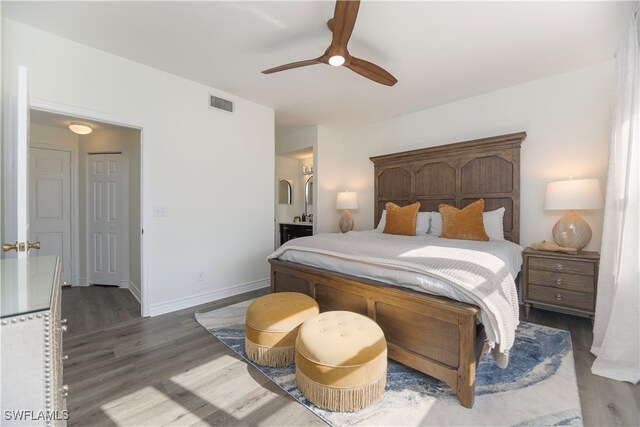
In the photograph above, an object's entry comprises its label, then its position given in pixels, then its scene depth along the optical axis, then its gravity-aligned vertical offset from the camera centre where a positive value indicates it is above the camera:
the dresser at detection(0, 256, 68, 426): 0.63 -0.37
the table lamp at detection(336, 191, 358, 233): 4.62 +0.05
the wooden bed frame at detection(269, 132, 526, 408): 1.64 -0.58
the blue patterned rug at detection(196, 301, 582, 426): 1.49 -1.14
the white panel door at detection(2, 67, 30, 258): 1.58 +0.22
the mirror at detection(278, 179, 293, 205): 5.89 +0.34
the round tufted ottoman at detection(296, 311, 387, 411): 1.52 -0.89
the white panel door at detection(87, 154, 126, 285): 4.02 -0.15
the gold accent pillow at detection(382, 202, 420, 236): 3.46 -0.15
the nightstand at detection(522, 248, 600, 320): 2.53 -0.69
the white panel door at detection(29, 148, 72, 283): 3.78 +0.06
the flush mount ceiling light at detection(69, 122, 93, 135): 3.37 +0.98
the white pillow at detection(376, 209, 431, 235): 3.54 -0.17
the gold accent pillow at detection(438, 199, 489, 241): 2.99 -0.17
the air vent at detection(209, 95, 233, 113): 3.39 +1.31
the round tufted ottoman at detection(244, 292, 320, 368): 1.96 -0.89
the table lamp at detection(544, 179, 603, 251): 2.61 +0.05
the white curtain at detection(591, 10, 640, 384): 1.83 -0.23
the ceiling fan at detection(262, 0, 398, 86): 1.66 +1.19
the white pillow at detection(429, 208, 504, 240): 3.16 -0.16
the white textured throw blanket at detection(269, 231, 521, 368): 1.58 -0.40
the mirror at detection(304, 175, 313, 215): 5.92 +0.33
